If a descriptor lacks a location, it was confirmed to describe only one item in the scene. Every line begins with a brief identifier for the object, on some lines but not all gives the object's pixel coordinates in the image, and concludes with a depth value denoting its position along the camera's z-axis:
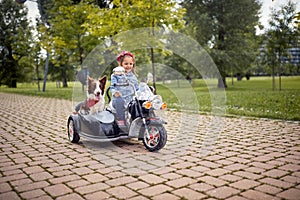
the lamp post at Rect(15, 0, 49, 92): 24.50
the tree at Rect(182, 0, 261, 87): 26.14
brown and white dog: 5.46
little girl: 5.29
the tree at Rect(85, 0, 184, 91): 12.45
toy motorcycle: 4.92
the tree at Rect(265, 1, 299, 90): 21.02
